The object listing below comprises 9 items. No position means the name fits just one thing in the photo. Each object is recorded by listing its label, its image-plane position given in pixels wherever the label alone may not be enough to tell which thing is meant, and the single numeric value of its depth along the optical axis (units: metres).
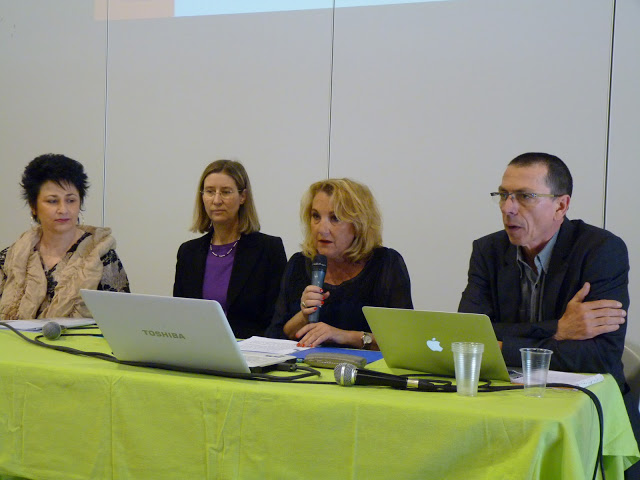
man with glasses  2.12
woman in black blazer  3.28
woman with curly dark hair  3.06
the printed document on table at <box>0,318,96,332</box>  2.48
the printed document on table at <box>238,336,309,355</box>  2.12
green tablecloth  1.39
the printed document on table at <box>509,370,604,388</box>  1.72
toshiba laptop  1.66
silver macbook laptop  1.69
